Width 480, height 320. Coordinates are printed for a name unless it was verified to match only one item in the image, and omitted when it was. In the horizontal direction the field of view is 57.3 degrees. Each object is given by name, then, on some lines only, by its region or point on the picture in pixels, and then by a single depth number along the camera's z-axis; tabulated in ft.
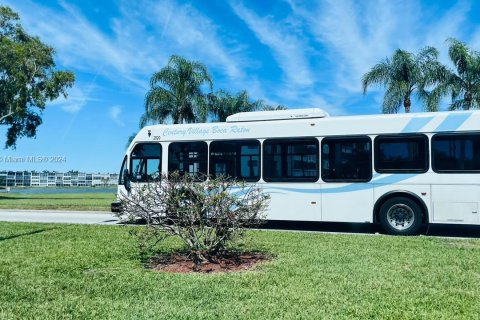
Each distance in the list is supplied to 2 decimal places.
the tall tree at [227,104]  111.24
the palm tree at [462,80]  80.07
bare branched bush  23.58
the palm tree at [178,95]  103.50
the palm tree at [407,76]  83.61
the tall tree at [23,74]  107.04
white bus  37.63
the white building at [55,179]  497.05
